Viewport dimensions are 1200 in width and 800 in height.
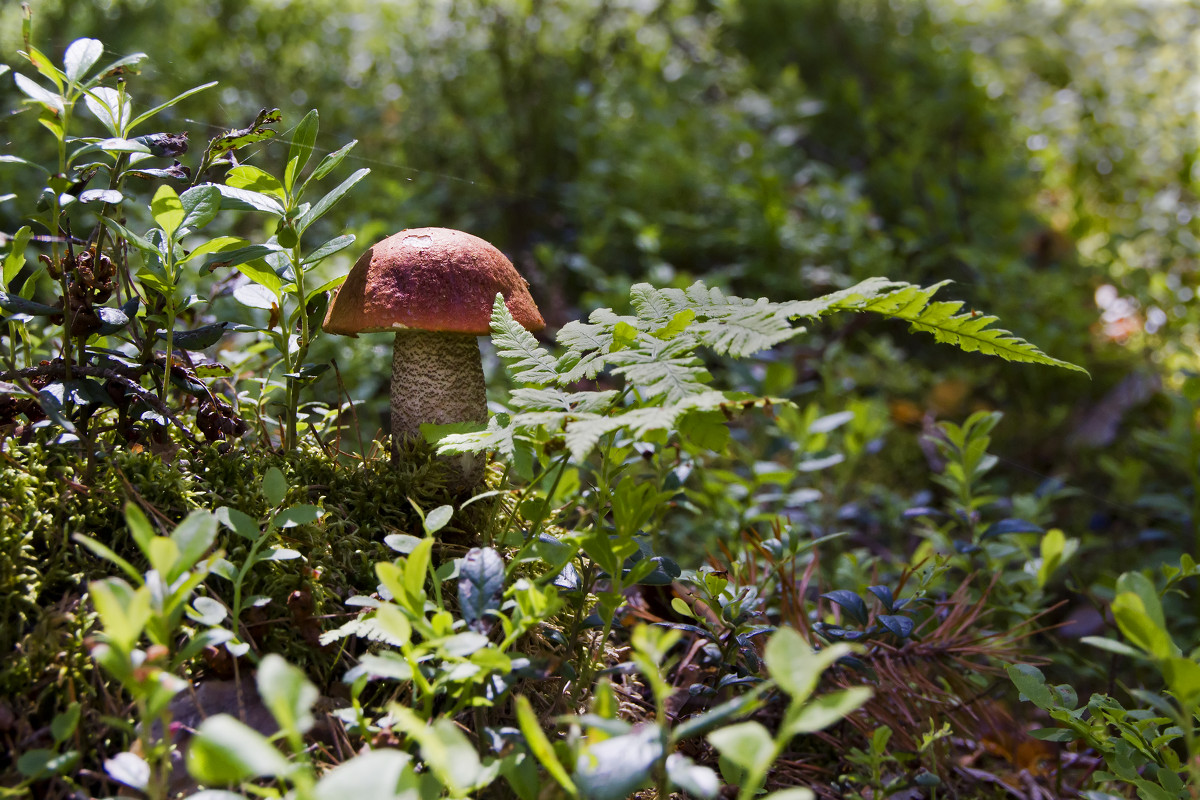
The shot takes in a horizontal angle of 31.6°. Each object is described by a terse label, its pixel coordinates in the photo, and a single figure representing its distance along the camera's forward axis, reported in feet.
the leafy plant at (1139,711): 1.96
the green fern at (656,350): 2.03
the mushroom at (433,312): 2.25
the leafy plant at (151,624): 1.91
